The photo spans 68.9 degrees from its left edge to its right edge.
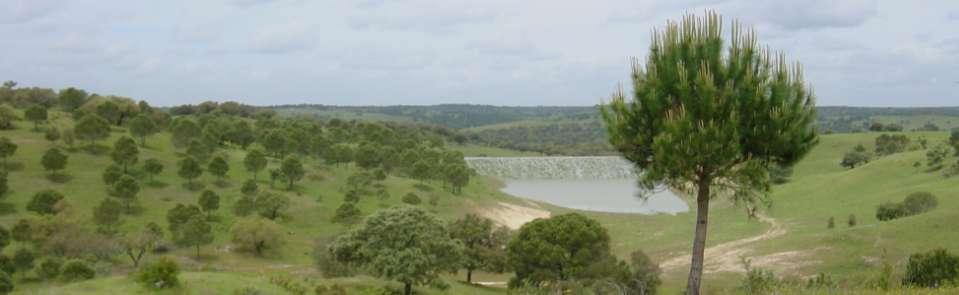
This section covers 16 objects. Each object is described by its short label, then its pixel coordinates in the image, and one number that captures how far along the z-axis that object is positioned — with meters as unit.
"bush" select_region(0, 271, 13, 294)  30.20
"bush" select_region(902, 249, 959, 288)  18.64
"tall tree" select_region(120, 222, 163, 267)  40.75
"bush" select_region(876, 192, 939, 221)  46.25
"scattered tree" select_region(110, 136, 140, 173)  57.16
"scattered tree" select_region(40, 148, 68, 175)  53.12
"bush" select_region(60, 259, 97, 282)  34.30
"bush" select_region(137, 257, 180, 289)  21.28
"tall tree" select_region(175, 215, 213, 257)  43.62
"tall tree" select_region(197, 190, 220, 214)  51.62
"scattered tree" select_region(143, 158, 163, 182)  57.41
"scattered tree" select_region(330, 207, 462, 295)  30.62
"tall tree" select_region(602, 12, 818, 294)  12.77
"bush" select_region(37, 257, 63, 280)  35.56
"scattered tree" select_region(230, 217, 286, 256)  45.50
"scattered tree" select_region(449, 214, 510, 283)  39.22
